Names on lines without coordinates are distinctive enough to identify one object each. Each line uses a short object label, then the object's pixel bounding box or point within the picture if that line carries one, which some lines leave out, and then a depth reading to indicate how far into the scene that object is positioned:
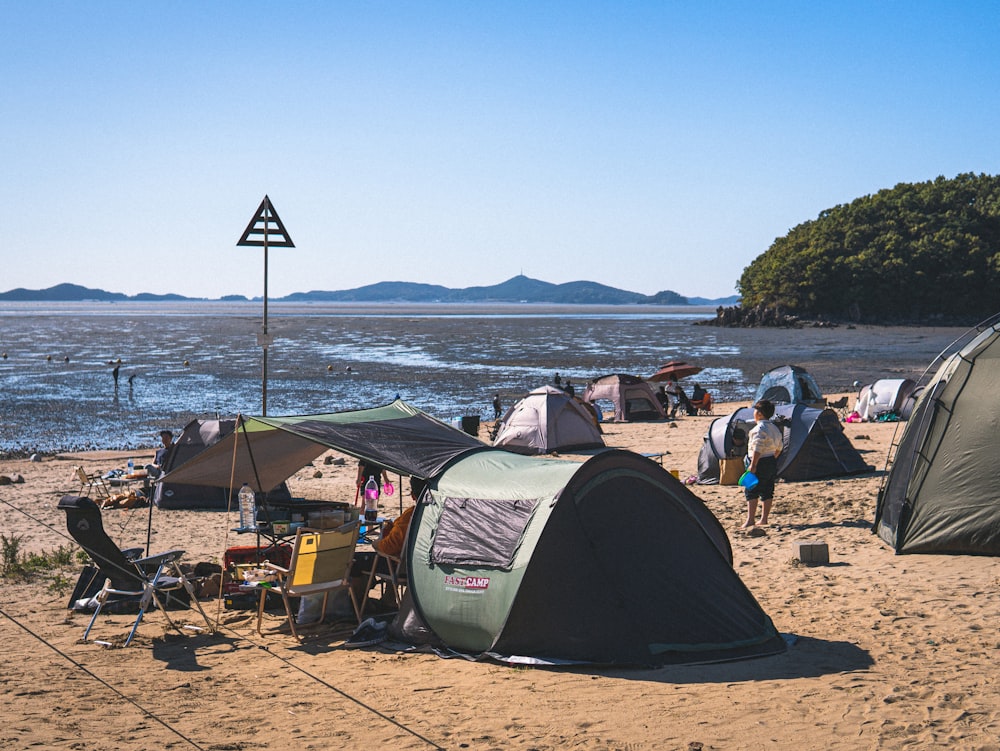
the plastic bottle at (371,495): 11.37
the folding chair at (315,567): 8.62
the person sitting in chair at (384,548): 9.07
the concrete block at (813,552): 10.77
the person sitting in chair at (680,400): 29.48
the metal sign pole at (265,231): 14.45
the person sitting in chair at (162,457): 16.80
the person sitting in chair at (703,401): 29.72
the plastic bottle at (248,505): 11.31
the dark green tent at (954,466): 10.33
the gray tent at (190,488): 16.11
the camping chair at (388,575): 8.93
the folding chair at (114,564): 8.12
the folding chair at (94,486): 16.86
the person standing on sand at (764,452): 12.02
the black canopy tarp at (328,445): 9.11
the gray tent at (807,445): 15.73
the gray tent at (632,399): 28.38
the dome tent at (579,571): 7.60
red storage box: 10.09
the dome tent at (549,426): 21.00
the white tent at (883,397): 25.11
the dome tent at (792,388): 26.17
